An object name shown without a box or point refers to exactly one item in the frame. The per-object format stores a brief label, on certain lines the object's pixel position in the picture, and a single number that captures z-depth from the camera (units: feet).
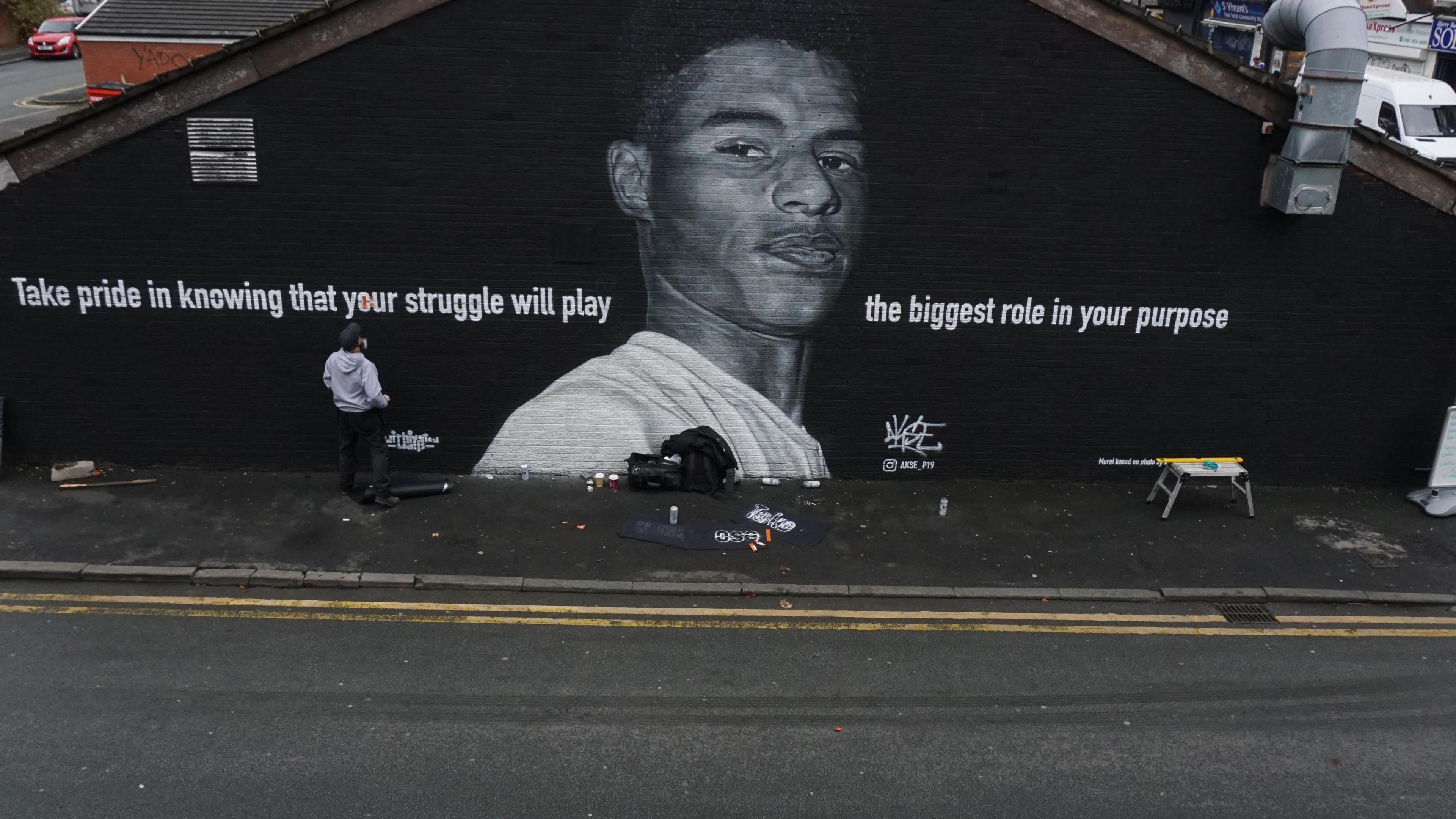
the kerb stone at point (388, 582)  29.53
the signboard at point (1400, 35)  76.38
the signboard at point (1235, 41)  91.61
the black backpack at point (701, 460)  36.04
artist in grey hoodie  32.91
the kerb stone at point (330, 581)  29.40
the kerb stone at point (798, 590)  29.81
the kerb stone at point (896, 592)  29.94
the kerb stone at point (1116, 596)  30.32
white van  64.13
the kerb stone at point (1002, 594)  30.12
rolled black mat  34.55
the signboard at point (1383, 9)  77.71
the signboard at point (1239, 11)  88.48
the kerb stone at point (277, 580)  29.30
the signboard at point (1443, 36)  73.46
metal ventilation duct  31.96
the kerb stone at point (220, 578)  29.22
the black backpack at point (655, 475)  35.81
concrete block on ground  34.71
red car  134.82
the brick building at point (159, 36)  78.79
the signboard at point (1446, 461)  36.06
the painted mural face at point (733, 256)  32.94
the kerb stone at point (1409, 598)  30.73
